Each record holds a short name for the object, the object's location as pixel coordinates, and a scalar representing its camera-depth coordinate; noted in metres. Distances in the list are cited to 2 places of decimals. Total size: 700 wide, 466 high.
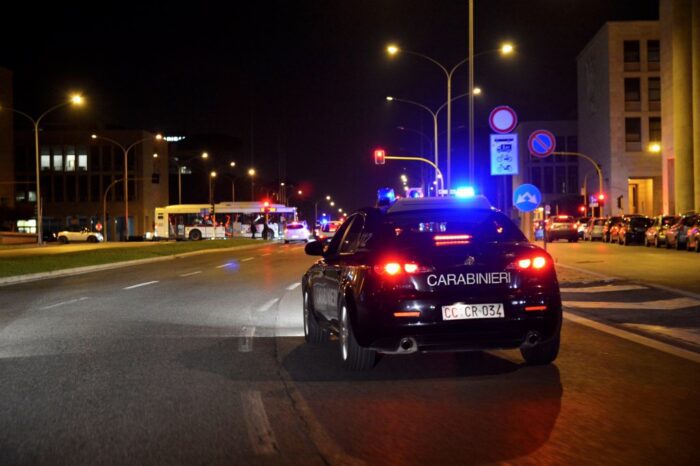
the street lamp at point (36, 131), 48.12
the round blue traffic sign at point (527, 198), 22.31
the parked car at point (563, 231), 57.00
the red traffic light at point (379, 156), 50.46
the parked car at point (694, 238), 35.56
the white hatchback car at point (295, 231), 66.25
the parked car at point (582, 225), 67.14
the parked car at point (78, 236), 80.56
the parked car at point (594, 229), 59.97
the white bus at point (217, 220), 80.38
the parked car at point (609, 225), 54.84
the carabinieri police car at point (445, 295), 7.65
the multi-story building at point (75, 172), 109.25
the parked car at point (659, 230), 41.47
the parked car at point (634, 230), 49.34
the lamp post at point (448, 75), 31.85
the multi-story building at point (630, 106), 84.62
